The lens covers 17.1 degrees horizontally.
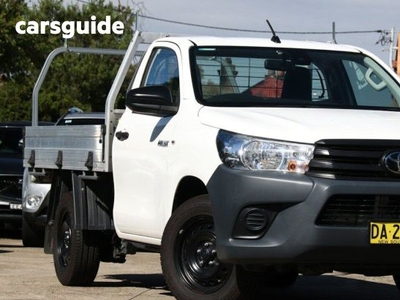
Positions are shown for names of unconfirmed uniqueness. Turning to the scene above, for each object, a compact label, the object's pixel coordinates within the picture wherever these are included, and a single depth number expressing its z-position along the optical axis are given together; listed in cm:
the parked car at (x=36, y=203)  1647
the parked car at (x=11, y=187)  1852
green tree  6394
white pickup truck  808
